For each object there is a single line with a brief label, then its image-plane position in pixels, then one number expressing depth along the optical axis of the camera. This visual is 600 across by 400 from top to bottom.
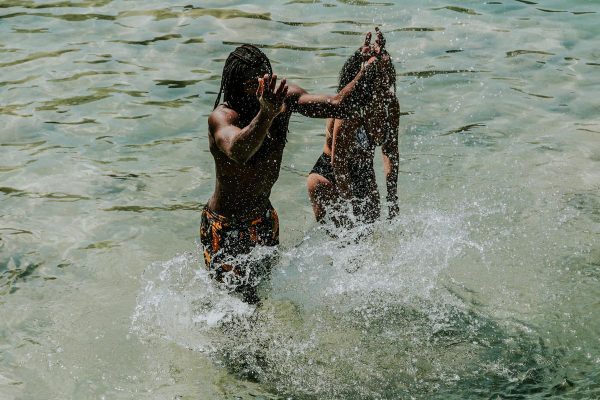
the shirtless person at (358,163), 5.82
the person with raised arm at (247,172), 4.81
